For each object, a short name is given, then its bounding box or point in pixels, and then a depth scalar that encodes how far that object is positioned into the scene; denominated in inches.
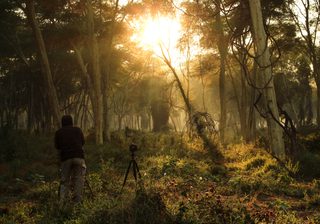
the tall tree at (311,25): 1096.2
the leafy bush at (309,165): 481.4
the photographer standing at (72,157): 361.4
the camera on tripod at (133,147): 353.4
